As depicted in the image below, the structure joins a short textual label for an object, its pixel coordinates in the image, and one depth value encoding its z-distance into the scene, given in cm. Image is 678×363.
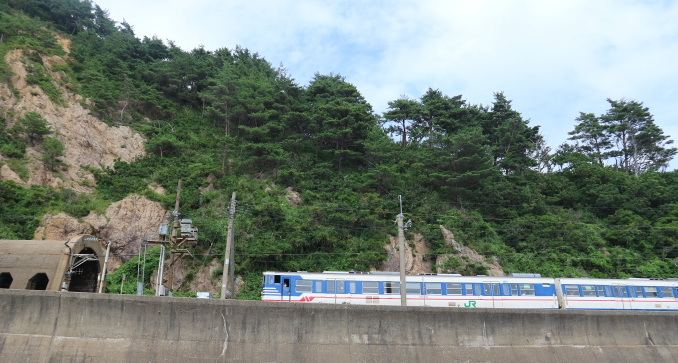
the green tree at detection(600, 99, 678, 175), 5542
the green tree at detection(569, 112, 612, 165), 5631
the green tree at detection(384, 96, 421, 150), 5103
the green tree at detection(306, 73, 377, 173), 3975
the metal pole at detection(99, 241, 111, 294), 1988
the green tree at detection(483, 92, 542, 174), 4562
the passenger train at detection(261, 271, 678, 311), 2044
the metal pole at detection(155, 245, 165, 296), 2001
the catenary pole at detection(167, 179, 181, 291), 2284
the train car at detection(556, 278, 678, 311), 2230
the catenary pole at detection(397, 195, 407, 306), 1855
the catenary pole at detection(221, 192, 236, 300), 2022
